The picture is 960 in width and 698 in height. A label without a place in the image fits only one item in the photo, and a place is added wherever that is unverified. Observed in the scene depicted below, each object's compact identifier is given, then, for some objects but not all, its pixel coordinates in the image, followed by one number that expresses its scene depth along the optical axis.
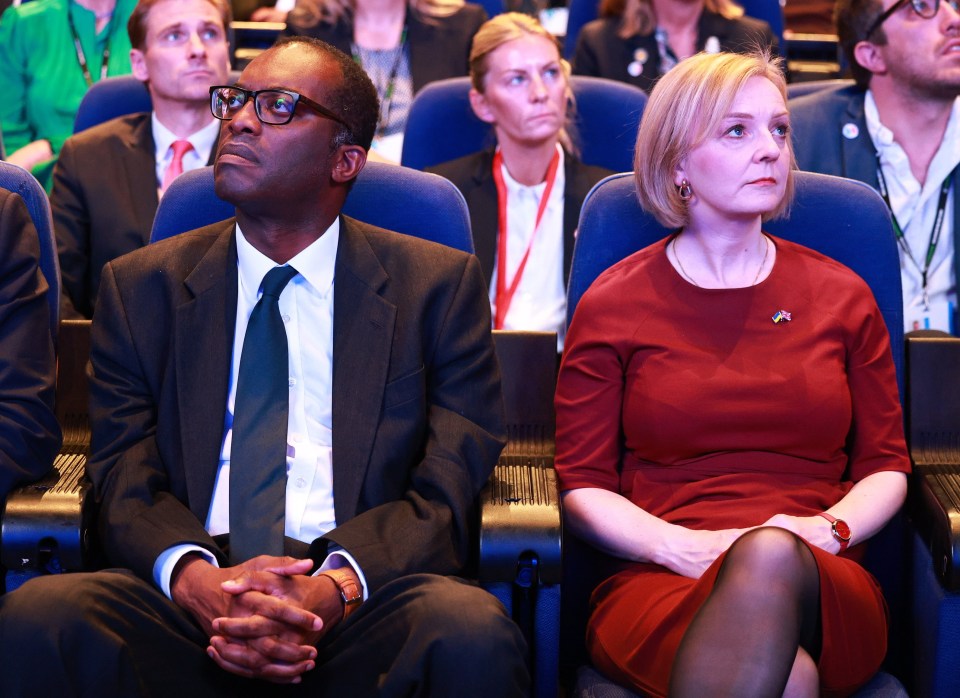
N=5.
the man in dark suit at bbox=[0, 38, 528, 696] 1.74
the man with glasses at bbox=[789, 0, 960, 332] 2.78
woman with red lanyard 3.08
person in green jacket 3.94
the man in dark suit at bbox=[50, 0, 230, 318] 3.01
